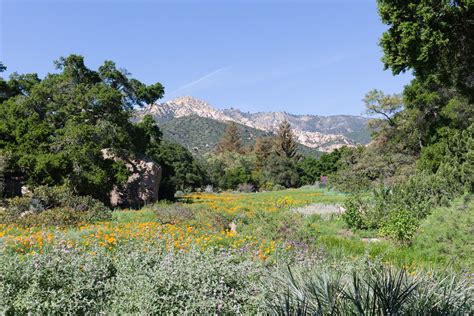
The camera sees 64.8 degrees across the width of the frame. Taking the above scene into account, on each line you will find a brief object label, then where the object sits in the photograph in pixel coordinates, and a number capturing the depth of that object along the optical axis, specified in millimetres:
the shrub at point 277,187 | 42475
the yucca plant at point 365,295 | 2908
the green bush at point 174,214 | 10998
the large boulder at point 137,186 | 18469
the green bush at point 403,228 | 8328
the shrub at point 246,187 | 43178
